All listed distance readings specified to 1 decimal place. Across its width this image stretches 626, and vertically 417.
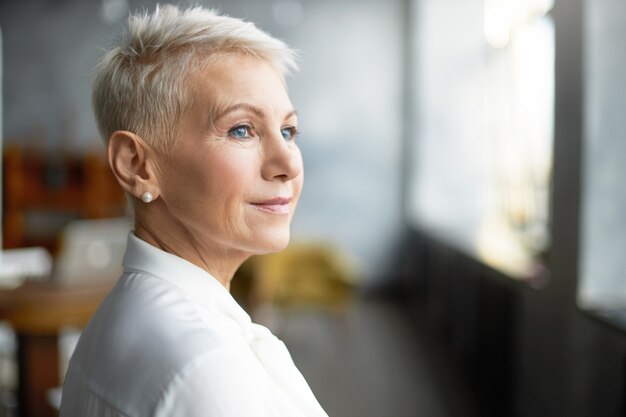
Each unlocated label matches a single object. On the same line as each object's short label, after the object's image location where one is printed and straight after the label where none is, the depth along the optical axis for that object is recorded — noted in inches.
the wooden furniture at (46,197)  304.8
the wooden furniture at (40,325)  127.6
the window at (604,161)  116.1
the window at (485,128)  189.8
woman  29.6
